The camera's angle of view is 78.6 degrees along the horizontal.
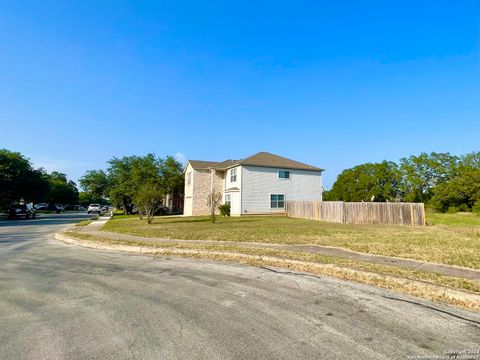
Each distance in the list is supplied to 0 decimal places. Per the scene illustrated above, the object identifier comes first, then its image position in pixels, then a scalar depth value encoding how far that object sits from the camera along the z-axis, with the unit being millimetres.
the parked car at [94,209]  52906
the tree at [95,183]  62062
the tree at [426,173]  59688
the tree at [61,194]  83438
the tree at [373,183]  65062
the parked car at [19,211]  35031
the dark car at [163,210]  45169
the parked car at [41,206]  74800
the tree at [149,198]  22781
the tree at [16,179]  38031
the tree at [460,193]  47875
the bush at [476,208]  43909
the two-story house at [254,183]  31766
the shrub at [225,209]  31297
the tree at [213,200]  22475
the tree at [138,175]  41906
